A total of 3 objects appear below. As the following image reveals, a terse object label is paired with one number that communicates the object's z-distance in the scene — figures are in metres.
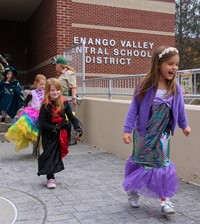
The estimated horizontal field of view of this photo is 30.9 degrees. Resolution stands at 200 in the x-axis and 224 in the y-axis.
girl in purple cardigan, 3.62
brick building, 11.27
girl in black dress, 4.89
